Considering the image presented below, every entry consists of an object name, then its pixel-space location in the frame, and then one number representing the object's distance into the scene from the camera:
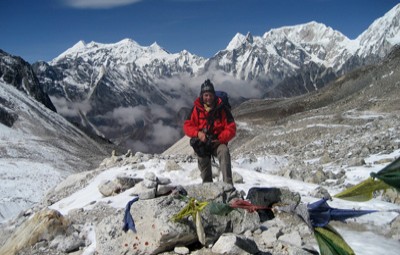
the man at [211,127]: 10.00
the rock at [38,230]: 8.87
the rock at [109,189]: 12.56
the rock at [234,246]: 6.64
